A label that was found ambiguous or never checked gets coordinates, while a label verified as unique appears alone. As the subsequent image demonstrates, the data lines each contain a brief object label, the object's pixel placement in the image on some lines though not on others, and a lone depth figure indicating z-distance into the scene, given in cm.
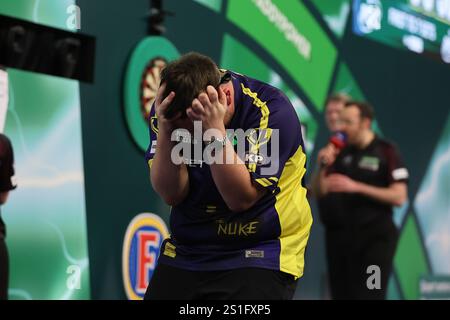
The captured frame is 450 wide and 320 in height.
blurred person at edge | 896
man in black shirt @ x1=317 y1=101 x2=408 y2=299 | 1299
